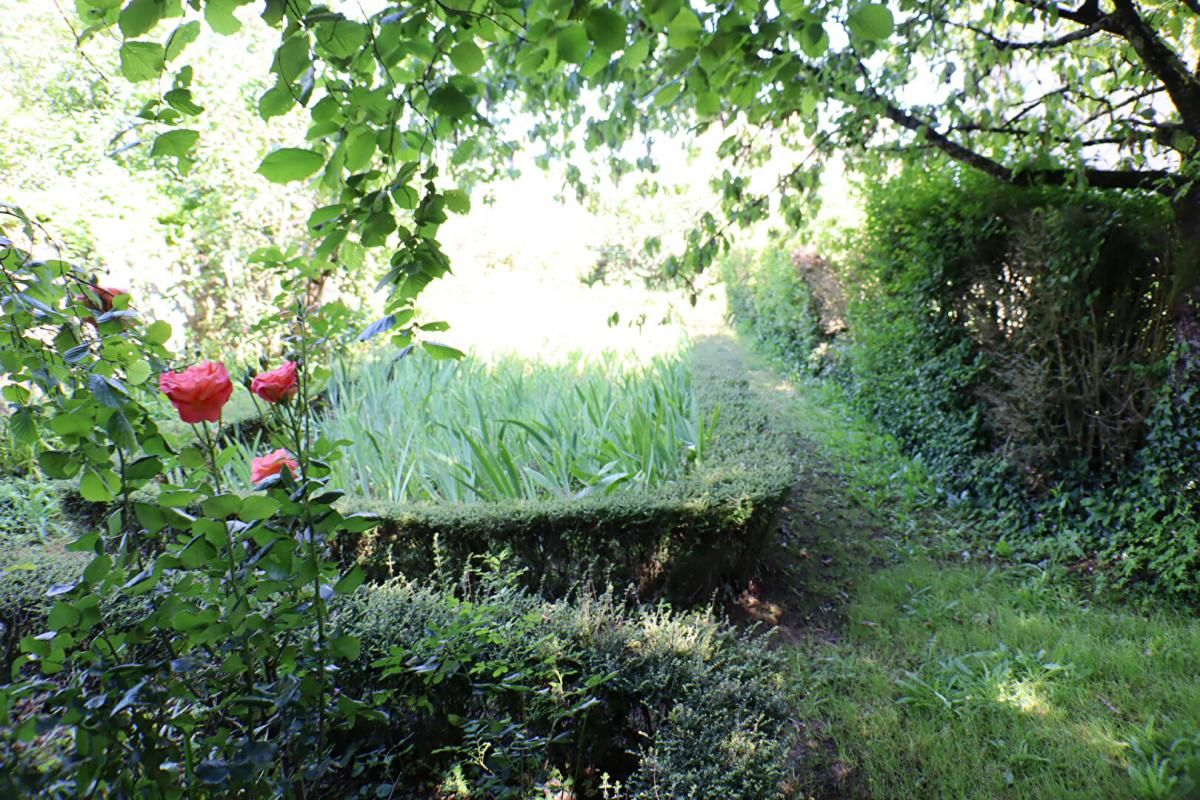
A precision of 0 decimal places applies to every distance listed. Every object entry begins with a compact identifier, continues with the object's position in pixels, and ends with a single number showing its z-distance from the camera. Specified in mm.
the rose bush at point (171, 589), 1154
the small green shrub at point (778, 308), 10508
